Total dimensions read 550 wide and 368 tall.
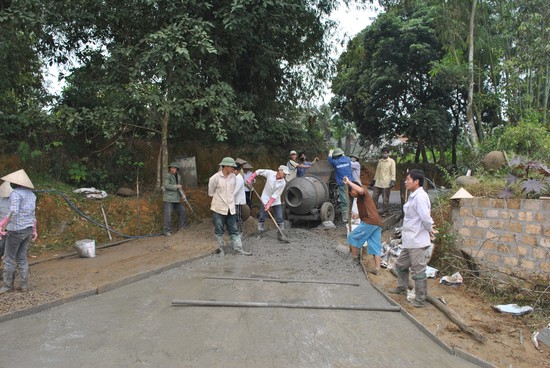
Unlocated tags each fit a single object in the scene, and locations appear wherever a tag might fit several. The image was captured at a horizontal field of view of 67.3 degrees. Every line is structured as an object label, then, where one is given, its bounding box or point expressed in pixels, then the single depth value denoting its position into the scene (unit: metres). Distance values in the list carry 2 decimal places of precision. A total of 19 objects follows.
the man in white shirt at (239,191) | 8.43
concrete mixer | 9.97
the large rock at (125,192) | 10.44
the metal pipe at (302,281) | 6.15
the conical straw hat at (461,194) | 6.84
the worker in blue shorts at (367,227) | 6.76
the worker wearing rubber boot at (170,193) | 9.45
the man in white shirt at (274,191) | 9.00
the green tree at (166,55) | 8.77
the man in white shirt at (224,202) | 7.71
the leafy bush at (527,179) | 6.04
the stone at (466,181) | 7.54
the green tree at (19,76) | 8.06
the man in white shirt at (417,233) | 5.32
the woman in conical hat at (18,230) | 5.43
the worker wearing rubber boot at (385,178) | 10.58
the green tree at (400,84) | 18.22
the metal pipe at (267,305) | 5.03
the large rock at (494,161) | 8.53
